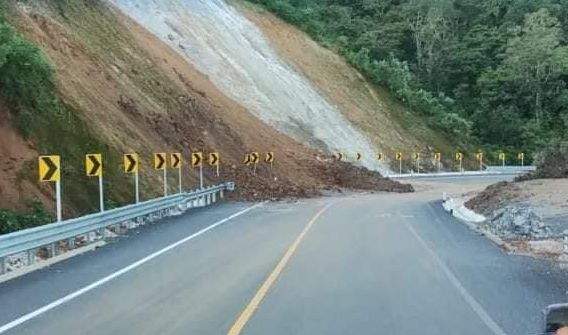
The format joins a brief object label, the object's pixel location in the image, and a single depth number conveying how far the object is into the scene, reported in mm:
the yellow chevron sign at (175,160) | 27391
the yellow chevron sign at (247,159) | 35969
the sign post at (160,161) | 25344
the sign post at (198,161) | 30188
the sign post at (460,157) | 63156
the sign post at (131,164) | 22356
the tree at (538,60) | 76125
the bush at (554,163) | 31591
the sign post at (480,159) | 66238
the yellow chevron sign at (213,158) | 33103
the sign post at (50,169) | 16516
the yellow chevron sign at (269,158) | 38062
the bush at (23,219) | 16562
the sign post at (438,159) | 61469
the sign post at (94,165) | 19327
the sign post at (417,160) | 58550
